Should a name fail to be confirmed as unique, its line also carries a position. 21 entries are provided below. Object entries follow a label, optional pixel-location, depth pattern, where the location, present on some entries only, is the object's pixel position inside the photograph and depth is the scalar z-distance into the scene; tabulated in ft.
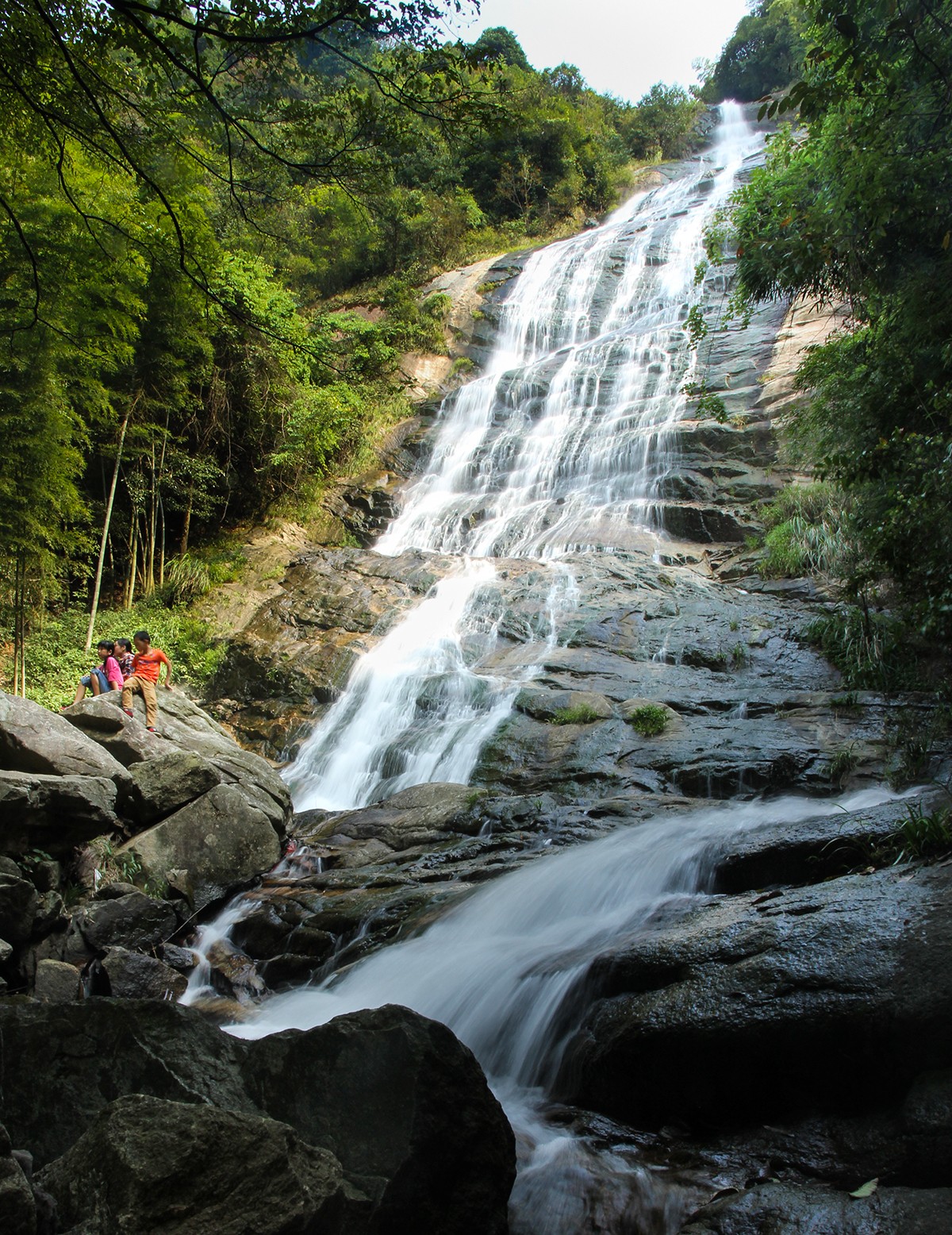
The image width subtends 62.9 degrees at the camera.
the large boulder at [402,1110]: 9.36
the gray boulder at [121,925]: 19.30
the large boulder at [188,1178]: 6.68
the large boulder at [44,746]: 23.11
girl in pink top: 34.44
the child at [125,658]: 35.86
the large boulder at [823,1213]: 8.56
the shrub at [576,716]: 32.45
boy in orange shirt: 31.71
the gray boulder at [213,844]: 24.38
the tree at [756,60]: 128.06
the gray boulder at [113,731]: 27.99
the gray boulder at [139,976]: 17.47
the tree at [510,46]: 102.73
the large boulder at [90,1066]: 8.87
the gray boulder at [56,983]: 16.22
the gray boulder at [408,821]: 26.61
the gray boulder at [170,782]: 25.84
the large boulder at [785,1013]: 10.86
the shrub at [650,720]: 30.60
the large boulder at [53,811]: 20.17
